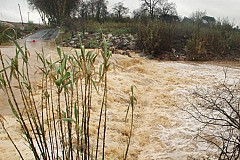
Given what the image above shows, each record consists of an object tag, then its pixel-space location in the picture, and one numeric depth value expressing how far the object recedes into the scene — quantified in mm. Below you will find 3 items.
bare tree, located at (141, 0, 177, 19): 26556
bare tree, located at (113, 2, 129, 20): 30064
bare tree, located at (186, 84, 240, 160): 4593
